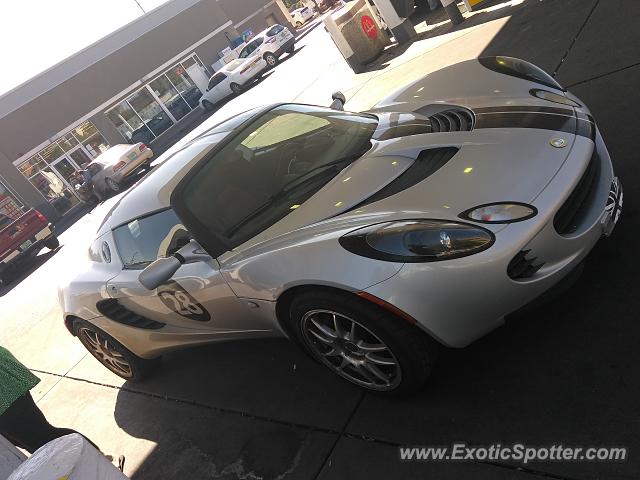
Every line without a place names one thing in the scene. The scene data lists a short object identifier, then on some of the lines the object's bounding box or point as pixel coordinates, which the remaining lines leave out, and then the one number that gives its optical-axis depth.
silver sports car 2.47
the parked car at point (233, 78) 21.33
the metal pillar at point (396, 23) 10.66
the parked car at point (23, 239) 12.54
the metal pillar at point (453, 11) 9.82
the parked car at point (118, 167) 18.58
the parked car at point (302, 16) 35.88
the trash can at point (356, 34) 11.01
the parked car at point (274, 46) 21.89
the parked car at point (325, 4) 34.90
